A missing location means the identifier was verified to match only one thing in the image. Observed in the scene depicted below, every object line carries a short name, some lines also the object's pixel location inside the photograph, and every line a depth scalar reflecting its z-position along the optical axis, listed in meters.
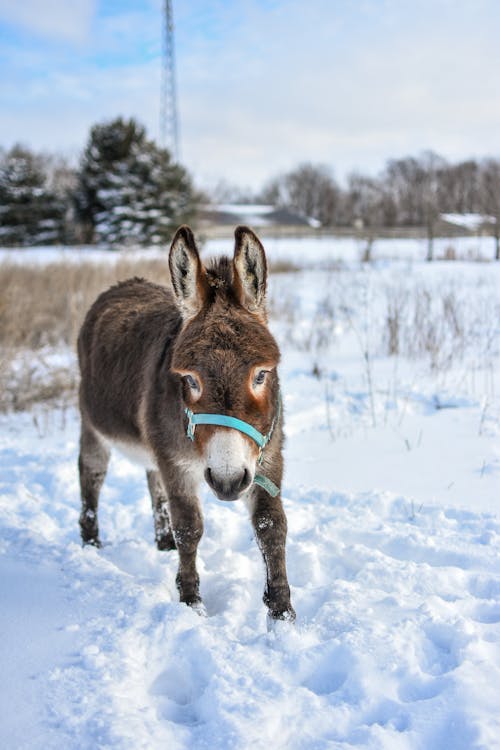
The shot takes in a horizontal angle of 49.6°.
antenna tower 32.59
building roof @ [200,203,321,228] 66.69
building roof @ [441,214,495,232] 34.76
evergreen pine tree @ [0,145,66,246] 30.36
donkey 2.29
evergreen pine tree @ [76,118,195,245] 29.31
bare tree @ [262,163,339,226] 89.56
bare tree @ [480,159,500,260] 23.45
